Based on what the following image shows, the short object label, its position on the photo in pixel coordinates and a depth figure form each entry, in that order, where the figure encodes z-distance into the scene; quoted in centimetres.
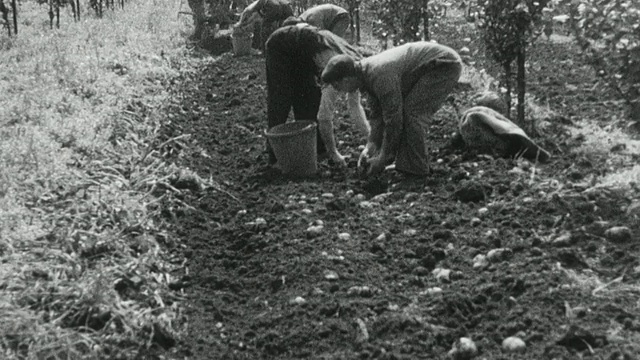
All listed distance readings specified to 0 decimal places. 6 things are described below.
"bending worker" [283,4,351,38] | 768
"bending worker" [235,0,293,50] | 898
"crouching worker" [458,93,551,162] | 568
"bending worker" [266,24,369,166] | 579
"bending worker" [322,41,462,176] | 522
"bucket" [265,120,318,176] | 567
